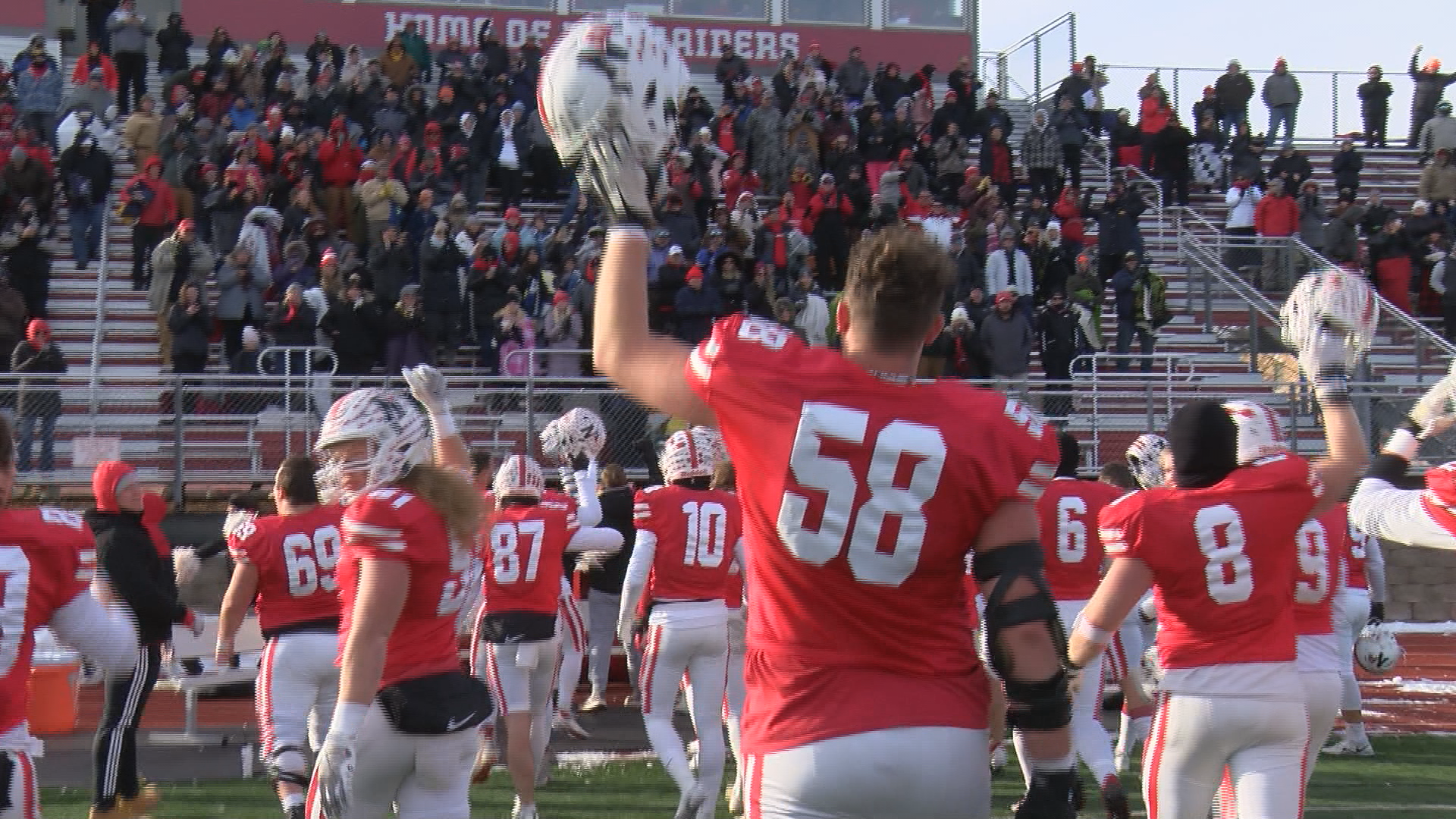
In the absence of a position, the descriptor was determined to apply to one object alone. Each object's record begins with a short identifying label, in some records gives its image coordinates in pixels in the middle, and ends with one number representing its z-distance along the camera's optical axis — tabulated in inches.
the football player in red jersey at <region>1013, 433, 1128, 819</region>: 345.4
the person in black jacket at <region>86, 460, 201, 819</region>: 322.0
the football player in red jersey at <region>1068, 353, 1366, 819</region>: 206.1
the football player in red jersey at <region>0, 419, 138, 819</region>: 169.8
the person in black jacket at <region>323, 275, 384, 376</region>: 609.0
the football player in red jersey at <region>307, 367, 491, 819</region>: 184.2
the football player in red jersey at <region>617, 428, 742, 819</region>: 340.8
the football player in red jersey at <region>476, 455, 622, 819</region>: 339.9
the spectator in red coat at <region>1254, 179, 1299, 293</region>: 821.9
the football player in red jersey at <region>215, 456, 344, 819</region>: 273.0
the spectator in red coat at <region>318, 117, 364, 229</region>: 704.4
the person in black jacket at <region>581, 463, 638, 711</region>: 490.3
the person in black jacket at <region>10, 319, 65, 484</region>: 531.5
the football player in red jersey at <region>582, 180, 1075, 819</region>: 123.3
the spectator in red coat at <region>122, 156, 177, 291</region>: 673.0
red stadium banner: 922.1
